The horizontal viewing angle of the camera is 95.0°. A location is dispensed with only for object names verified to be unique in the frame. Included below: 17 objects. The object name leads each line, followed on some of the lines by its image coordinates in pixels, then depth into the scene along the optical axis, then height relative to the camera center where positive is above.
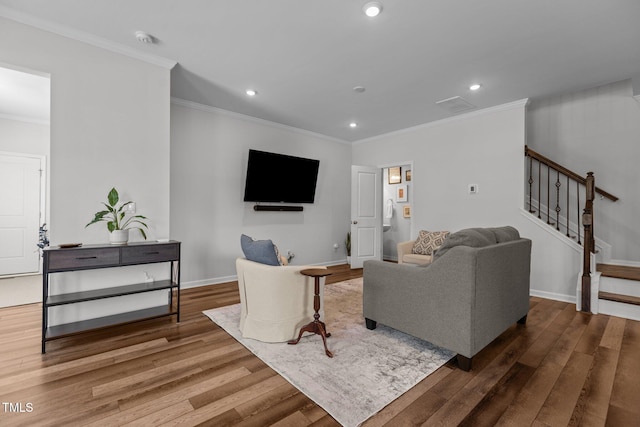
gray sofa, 2.12 -0.64
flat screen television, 4.88 +0.61
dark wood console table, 2.41 -0.50
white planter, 2.75 -0.25
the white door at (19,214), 4.89 -0.08
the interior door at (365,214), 5.93 -0.02
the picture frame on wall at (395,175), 7.16 +0.94
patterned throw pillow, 4.75 -0.45
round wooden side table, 2.42 -0.83
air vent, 4.16 +1.62
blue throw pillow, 2.65 -0.37
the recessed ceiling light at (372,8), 2.28 +1.62
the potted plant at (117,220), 2.75 -0.10
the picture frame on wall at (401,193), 7.07 +0.50
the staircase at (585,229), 3.31 -0.18
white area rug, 1.79 -1.14
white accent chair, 2.54 -0.78
